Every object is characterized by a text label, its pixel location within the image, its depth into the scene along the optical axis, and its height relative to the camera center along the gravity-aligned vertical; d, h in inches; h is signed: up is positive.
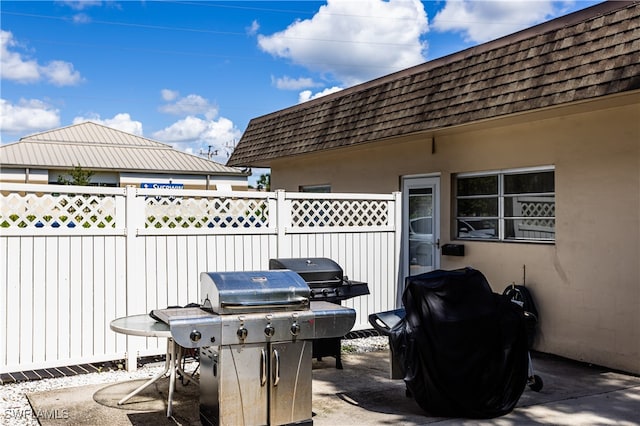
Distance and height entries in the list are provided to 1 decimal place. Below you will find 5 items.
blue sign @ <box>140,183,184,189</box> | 1166.3 +67.3
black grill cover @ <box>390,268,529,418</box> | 184.2 -43.2
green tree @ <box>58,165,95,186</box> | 1038.4 +76.4
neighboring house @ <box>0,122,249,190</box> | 1109.1 +115.1
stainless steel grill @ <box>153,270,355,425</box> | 159.8 -35.2
